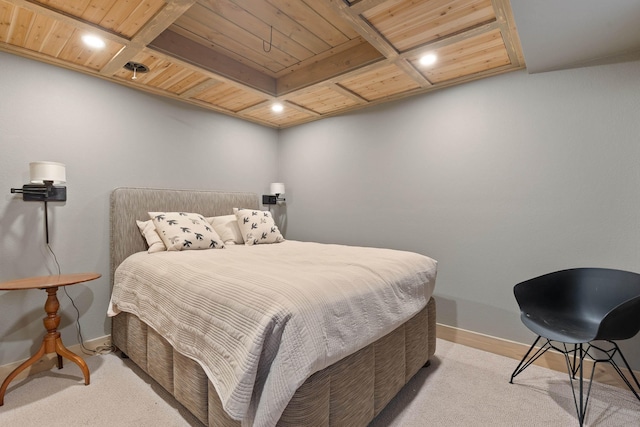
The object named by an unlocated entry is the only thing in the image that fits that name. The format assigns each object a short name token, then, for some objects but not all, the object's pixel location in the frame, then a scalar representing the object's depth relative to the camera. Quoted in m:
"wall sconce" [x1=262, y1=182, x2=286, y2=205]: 3.97
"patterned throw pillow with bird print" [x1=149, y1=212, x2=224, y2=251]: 2.56
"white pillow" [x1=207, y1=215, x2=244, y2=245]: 3.09
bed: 1.14
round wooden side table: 1.93
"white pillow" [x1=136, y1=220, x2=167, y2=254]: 2.55
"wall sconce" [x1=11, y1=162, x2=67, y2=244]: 2.10
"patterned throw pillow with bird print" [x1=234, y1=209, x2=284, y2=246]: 3.08
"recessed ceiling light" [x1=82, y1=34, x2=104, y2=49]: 2.01
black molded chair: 1.63
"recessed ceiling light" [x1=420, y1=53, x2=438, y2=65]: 2.32
